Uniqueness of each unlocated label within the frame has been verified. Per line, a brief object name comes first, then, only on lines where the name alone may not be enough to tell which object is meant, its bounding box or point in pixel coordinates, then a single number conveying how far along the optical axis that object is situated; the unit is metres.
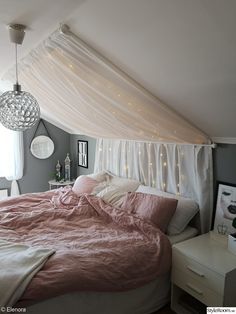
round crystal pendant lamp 1.94
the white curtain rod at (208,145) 2.29
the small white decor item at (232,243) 1.91
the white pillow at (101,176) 3.52
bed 1.56
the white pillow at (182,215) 2.30
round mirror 4.60
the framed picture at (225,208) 2.16
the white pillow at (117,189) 2.81
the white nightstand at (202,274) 1.69
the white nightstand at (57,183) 4.47
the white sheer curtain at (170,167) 2.37
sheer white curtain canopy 2.02
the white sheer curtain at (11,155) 4.27
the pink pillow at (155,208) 2.24
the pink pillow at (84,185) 3.27
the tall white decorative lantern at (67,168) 4.76
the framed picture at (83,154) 4.53
